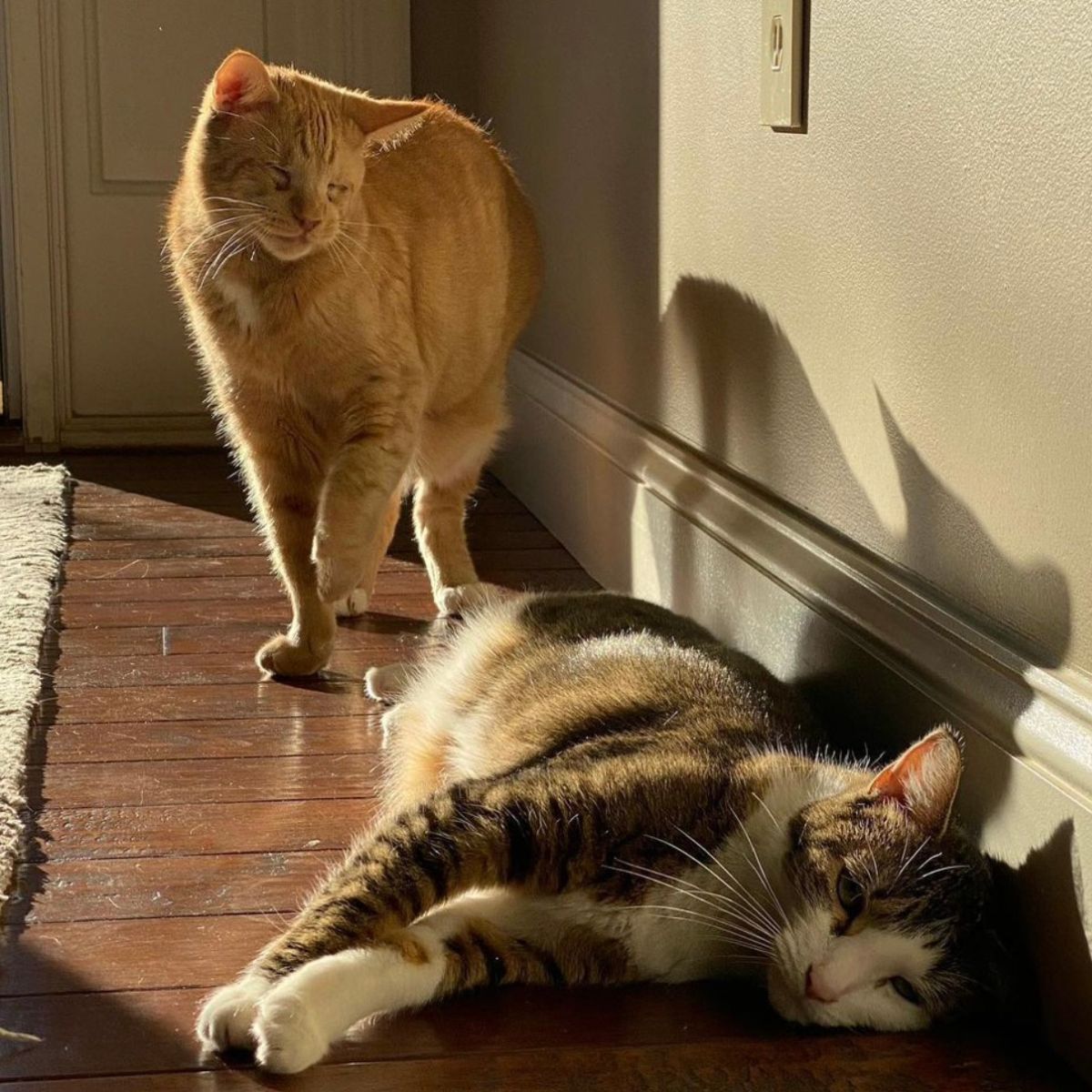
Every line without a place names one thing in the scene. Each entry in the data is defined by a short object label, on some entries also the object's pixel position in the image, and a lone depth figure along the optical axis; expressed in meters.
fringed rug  1.58
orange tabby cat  1.86
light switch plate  1.66
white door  3.42
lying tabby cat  1.15
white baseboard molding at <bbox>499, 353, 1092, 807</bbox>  1.18
